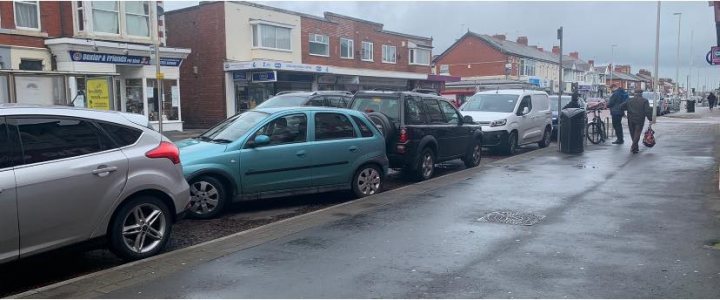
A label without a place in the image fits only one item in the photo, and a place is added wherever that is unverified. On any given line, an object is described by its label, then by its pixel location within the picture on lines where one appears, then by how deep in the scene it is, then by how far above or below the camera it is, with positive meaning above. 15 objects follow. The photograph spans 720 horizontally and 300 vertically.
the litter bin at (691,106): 47.11 -1.17
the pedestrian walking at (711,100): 51.69 -0.78
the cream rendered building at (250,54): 29.77 +2.26
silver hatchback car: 4.89 -0.74
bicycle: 18.02 -1.17
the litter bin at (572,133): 15.32 -1.03
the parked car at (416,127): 10.67 -0.60
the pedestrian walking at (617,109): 17.48 -0.49
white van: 15.47 -0.62
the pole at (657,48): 33.12 +2.44
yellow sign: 13.35 +0.14
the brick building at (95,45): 20.66 +2.00
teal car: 7.76 -0.84
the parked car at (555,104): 19.62 -0.41
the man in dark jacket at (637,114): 15.61 -0.58
